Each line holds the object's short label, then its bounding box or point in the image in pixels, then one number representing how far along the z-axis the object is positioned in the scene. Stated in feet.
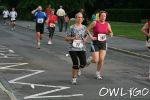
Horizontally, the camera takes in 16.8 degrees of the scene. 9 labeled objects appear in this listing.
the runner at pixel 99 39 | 42.93
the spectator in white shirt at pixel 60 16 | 119.06
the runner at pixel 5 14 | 163.53
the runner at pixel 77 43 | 39.70
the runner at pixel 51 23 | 81.10
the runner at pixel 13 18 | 132.87
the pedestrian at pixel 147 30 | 45.44
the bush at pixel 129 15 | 183.93
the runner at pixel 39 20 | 73.34
